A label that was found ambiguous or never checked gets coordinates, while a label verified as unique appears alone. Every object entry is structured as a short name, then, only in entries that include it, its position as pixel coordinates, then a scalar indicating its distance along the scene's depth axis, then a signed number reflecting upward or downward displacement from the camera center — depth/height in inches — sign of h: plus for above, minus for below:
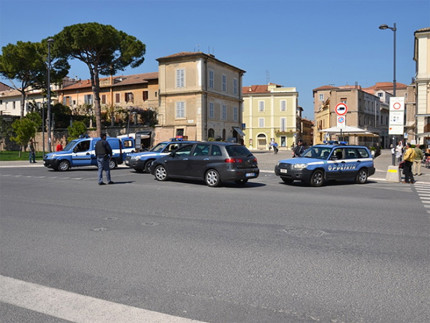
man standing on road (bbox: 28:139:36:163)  1167.9 -16.5
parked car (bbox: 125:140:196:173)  777.6 -15.0
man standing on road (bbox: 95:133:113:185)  529.0 -7.5
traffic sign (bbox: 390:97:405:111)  685.9 +76.2
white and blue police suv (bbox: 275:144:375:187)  568.4 -25.1
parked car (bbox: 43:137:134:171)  860.6 -17.9
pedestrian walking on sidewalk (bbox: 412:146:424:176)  747.4 -26.6
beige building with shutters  1758.1 +233.9
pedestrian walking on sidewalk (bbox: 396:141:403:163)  1229.1 -10.3
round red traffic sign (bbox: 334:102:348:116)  677.0 +65.8
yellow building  3024.1 +241.8
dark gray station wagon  539.2 -20.9
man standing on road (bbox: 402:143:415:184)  629.6 -26.2
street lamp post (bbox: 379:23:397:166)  792.4 +237.3
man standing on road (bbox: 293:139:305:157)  811.4 -1.6
